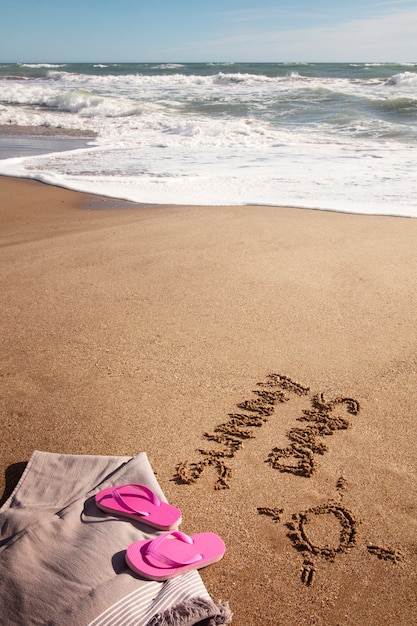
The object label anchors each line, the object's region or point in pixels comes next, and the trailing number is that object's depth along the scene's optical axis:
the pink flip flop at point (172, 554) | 1.48
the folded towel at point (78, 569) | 1.35
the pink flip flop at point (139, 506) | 1.66
